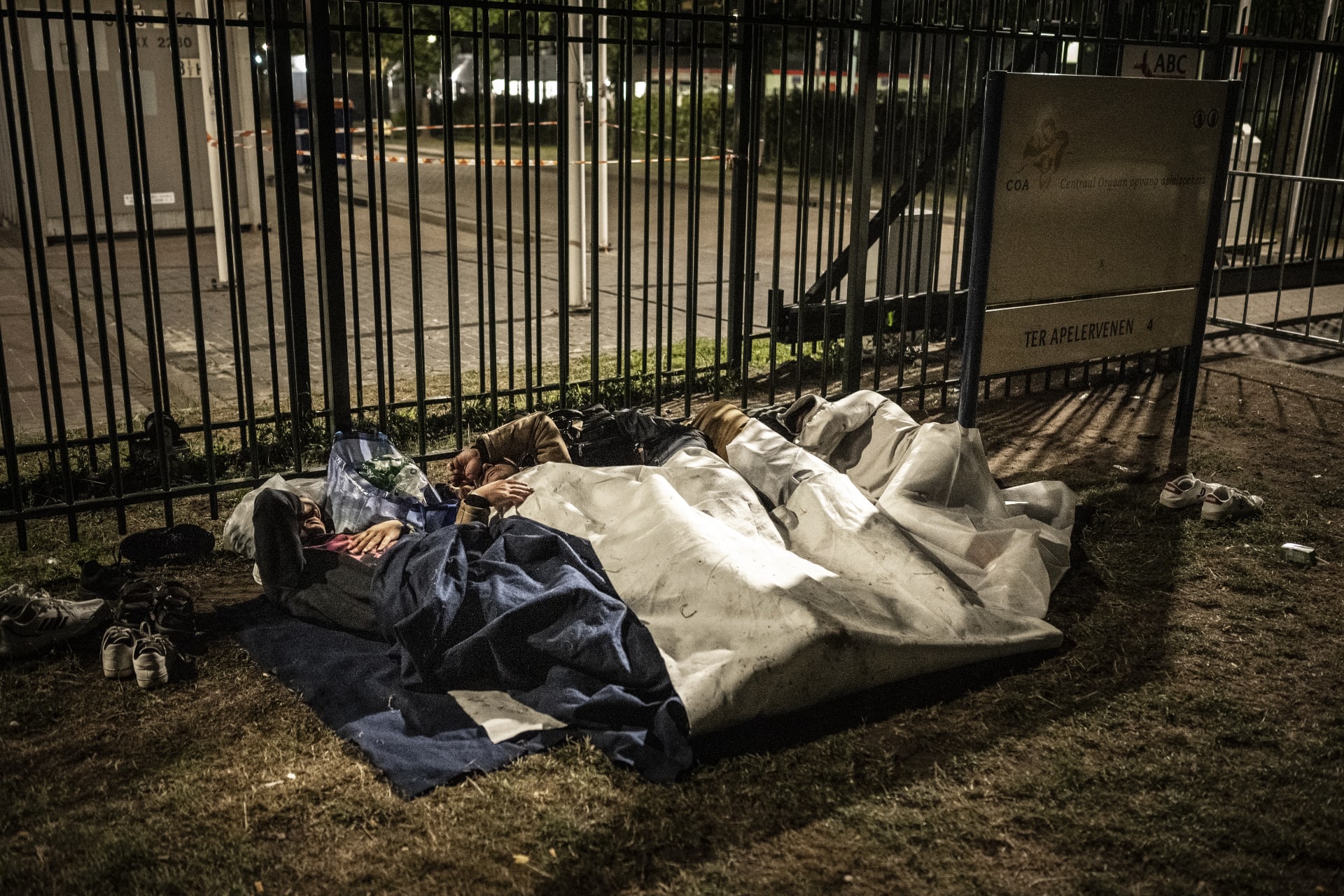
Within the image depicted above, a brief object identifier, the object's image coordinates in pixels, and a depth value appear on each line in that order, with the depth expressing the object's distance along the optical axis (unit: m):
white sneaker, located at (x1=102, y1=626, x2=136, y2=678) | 3.80
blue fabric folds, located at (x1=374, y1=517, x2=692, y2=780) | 3.47
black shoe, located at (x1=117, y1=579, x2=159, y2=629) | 4.01
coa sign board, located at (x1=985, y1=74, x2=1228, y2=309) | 5.27
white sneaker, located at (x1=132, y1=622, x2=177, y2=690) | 3.75
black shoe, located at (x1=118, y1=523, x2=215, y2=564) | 4.67
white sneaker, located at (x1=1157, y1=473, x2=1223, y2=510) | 5.39
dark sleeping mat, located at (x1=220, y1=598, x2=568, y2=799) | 3.33
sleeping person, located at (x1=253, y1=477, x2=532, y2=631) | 4.14
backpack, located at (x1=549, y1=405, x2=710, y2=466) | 5.14
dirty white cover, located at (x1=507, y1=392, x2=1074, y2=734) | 3.57
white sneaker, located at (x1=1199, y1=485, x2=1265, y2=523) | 5.23
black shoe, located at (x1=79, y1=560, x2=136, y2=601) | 4.20
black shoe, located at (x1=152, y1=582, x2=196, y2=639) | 3.98
